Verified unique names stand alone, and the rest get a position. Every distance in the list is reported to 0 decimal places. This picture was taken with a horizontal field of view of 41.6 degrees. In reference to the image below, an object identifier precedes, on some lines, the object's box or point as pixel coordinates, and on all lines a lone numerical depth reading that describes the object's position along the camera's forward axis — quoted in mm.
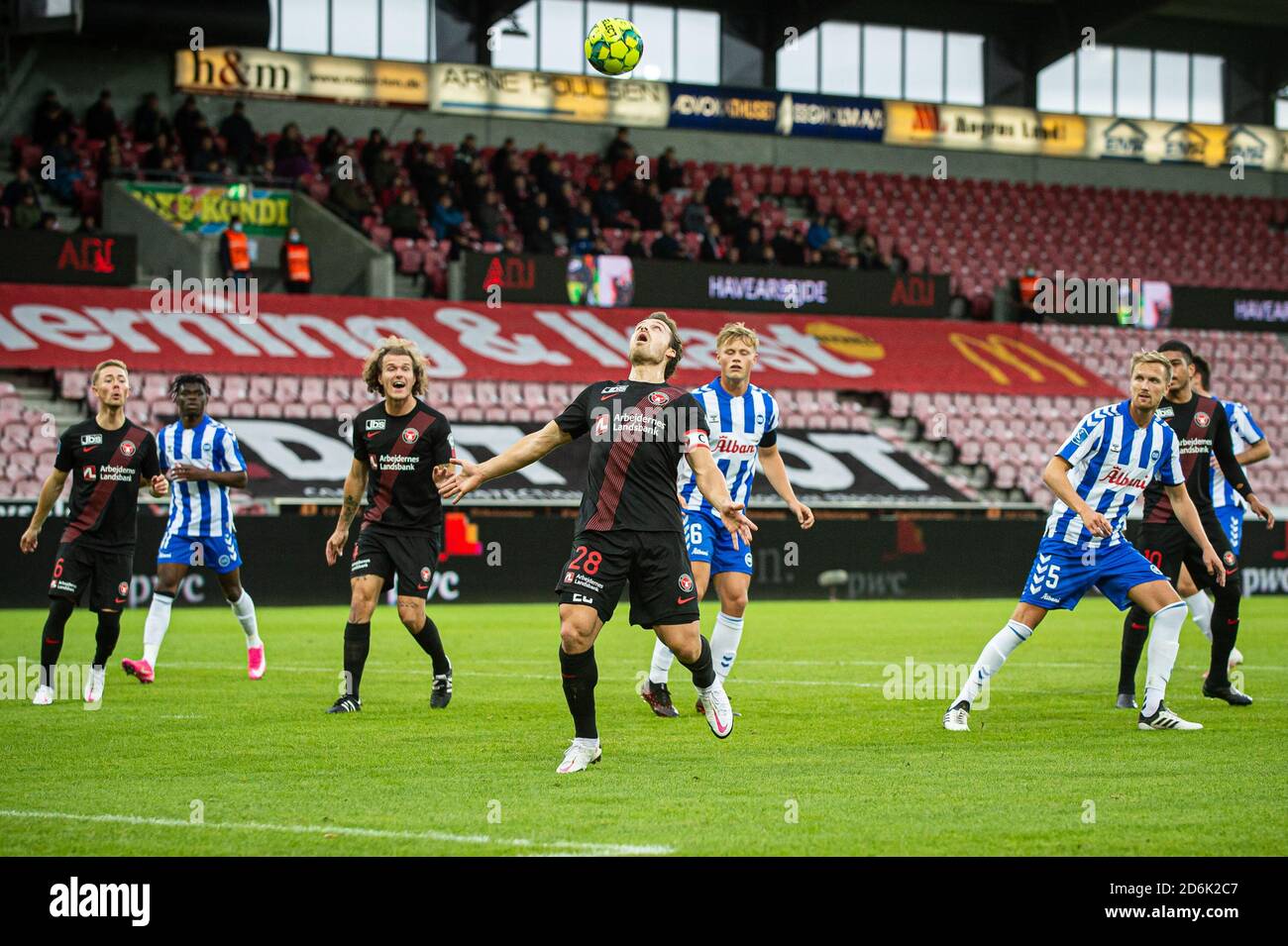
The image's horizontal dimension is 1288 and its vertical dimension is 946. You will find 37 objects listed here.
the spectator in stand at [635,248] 33512
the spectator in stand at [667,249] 33156
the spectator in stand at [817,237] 36406
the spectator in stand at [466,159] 33438
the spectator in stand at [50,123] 30938
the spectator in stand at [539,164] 34312
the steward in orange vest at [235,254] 29828
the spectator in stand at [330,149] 32688
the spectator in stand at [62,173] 30641
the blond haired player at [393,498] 10773
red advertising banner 28422
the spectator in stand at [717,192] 35969
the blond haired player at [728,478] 10816
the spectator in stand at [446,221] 32781
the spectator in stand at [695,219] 34875
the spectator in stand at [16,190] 28734
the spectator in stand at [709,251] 33938
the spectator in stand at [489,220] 32781
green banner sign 30891
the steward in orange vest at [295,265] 31125
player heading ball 8156
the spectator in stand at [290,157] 32375
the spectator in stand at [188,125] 31531
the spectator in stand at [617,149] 36531
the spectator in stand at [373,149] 33156
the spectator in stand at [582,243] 32719
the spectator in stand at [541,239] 32625
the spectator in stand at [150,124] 31672
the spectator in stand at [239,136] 32344
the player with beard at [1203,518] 11336
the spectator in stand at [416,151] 33312
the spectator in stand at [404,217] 32000
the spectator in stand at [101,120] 31531
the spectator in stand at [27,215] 28609
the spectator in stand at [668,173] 36000
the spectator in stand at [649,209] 34719
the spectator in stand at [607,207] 34500
